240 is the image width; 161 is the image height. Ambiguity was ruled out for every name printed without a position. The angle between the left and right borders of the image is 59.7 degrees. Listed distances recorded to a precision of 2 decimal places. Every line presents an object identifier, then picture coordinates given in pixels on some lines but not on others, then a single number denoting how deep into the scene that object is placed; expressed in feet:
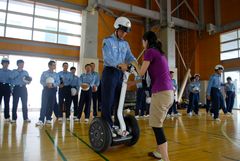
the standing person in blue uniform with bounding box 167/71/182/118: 25.57
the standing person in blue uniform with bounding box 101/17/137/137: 9.39
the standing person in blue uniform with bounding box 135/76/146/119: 23.98
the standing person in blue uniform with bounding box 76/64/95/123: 19.44
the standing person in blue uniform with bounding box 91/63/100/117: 20.54
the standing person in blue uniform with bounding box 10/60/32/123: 17.92
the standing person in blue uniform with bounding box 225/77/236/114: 30.71
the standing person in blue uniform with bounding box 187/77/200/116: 27.50
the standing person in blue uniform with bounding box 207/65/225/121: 21.24
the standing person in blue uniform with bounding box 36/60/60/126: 16.87
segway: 9.01
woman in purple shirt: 7.50
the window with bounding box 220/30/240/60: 40.88
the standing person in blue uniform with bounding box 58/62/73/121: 20.33
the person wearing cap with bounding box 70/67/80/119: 20.59
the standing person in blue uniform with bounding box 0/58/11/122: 18.45
